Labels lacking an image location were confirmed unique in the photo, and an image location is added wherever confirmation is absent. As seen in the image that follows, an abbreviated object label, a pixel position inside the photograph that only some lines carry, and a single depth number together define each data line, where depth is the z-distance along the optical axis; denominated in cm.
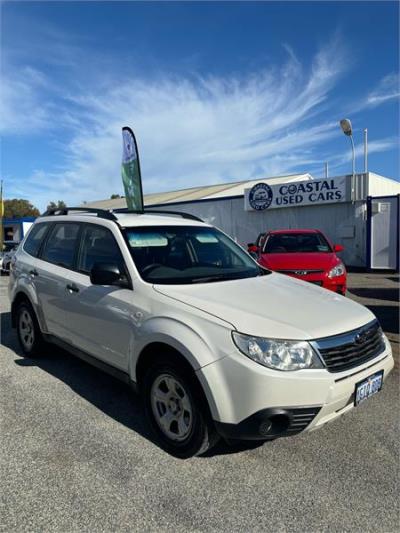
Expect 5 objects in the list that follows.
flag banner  1325
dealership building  1476
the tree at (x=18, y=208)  8294
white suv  258
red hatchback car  756
